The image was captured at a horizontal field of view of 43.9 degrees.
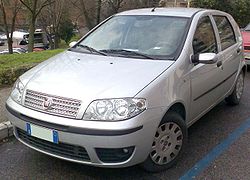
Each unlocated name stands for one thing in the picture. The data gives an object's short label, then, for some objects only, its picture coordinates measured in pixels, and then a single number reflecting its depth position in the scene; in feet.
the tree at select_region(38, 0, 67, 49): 83.56
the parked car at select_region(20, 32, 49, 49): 114.64
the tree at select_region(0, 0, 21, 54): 70.76
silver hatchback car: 8.61
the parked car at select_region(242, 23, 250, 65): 24.70
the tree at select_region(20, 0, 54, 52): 48.49
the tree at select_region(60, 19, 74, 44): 113.02
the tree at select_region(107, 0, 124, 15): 81.72
